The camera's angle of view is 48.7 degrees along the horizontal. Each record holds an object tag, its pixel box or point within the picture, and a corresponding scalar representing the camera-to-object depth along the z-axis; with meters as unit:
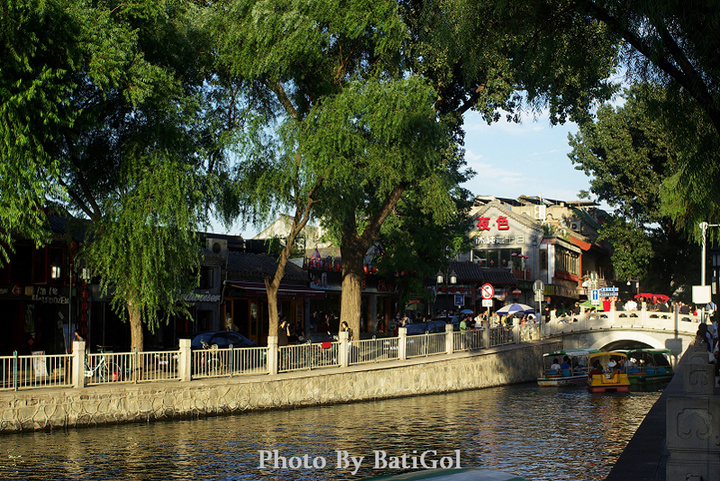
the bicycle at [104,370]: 21.17
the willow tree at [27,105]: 19.62
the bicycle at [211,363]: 23.28
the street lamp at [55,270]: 29.33
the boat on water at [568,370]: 33.78
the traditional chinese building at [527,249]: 65.00
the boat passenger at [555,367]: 34.31
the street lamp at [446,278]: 46.79
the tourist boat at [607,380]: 30.75
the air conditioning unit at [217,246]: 36.69
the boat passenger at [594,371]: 31.08
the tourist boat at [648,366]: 34.06
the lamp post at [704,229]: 33.17
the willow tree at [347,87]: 25.48
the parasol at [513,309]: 44.56
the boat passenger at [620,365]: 34.16
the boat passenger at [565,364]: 34.69
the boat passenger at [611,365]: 32.89
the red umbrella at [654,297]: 49.38
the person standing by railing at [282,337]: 27.42
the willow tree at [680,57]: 11.78
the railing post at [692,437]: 10.20
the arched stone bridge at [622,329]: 41.91
